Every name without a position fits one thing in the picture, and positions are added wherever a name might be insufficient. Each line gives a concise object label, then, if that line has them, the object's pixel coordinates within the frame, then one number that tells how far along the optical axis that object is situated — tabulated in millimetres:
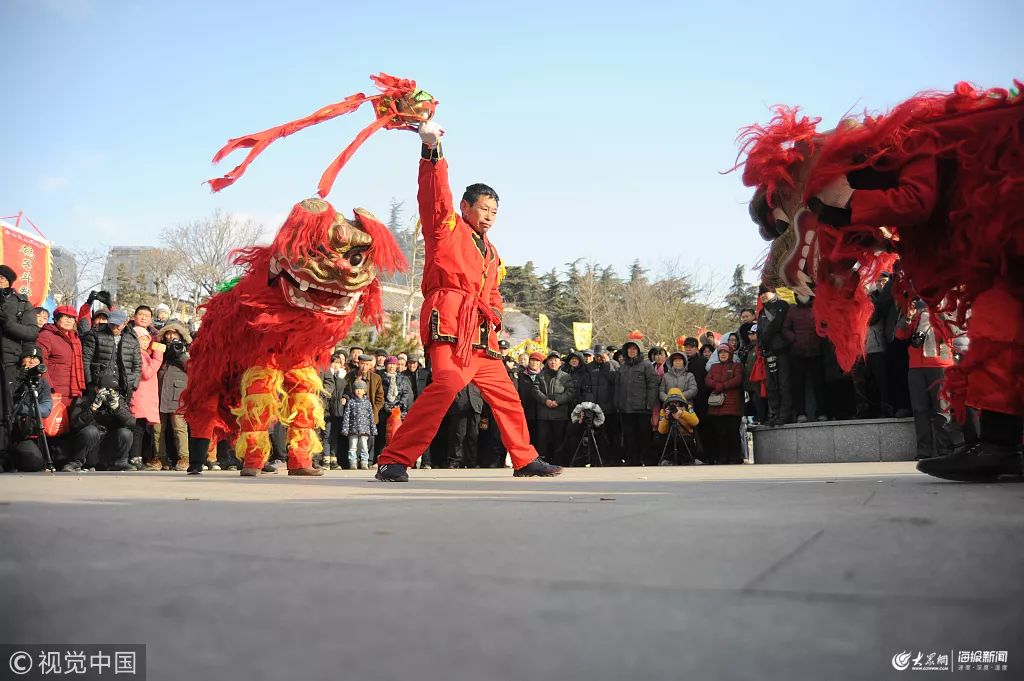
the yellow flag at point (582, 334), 35969
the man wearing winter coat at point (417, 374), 13992
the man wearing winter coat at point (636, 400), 13156
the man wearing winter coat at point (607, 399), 13602
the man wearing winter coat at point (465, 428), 12406
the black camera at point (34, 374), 8886
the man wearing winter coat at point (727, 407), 12289
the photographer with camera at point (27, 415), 8891
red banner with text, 13641
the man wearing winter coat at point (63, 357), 9797
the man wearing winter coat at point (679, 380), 12648
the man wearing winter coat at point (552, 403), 13328
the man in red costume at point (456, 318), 5656
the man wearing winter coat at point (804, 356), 11172
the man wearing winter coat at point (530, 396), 13461
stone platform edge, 10383
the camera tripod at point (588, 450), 13281
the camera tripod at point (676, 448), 12578
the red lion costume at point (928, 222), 4137
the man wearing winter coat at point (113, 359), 9922
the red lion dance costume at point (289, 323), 6734
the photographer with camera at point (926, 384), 8406
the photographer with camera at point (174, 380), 10836
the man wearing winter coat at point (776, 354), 11266
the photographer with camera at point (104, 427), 9688
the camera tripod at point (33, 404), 8914
